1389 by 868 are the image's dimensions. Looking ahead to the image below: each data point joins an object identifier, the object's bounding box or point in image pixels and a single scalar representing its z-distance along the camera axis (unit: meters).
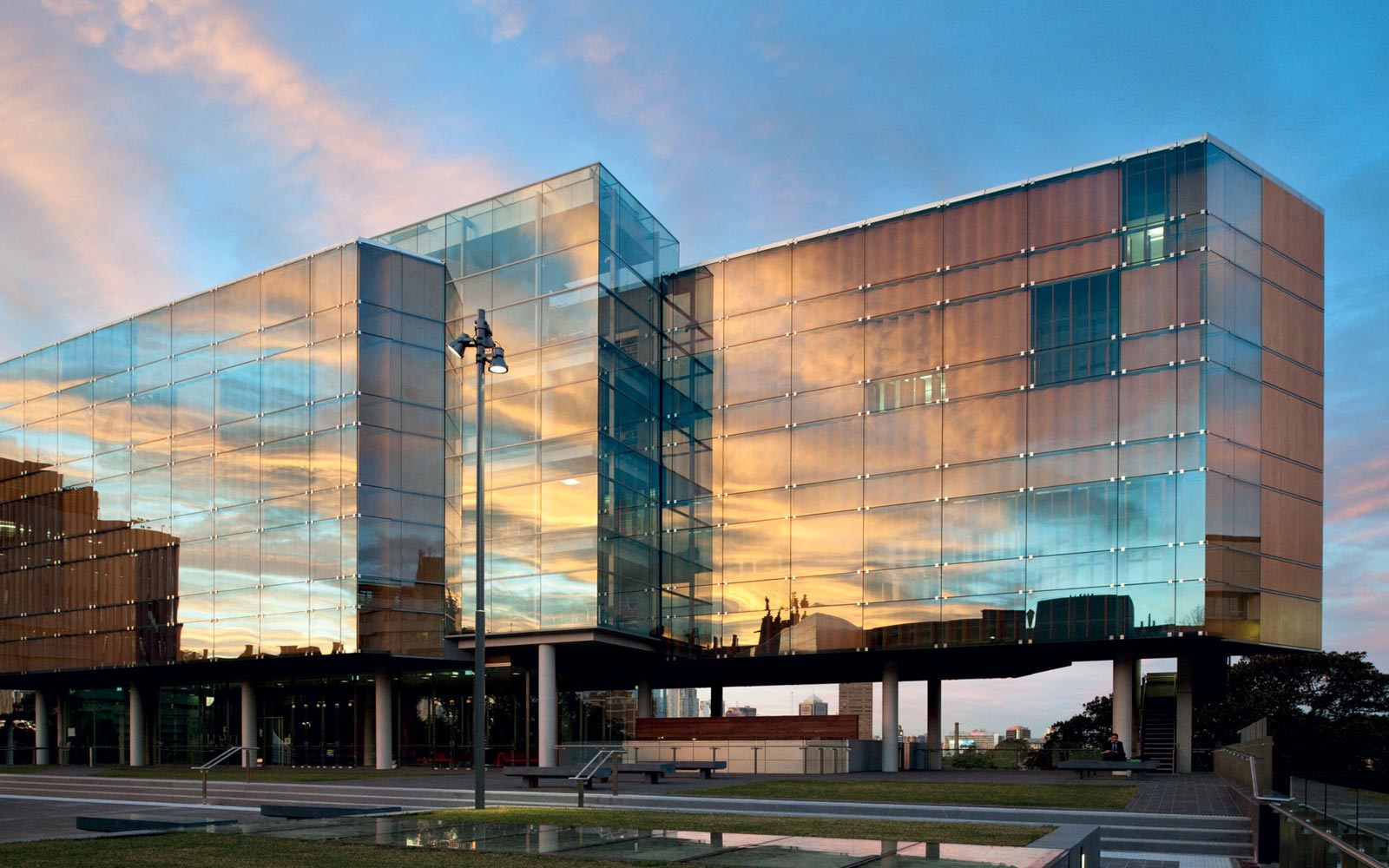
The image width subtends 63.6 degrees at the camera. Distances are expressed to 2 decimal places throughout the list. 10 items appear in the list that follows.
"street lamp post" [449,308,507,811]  23.06
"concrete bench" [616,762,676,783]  29.06
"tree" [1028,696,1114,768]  59.69
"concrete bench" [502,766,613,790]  27.80
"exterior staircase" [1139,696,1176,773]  38.81
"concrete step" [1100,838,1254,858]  17.36
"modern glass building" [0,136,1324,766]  34.97
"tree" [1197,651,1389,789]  49.06
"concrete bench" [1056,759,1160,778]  29.78
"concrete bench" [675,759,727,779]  31.60
